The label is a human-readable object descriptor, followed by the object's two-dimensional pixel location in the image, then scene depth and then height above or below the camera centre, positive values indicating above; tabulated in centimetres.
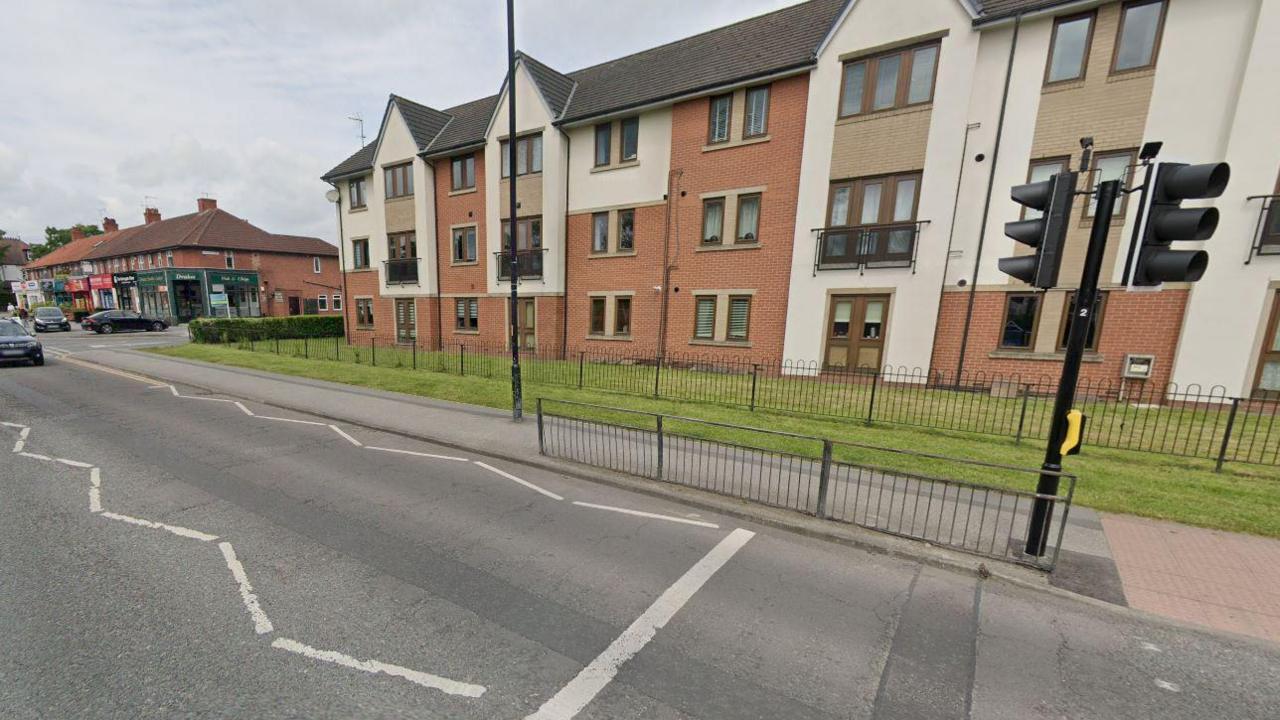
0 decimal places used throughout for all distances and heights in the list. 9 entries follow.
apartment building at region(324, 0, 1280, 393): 1005 +441
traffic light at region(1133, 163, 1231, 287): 344 +95
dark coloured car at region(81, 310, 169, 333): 3141 -212
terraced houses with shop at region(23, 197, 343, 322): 4022 +248
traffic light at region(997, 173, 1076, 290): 389 +96
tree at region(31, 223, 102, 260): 7631 +843
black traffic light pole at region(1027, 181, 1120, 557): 377 -29
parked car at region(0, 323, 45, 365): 1571 -206
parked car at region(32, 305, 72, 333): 3219 -228
